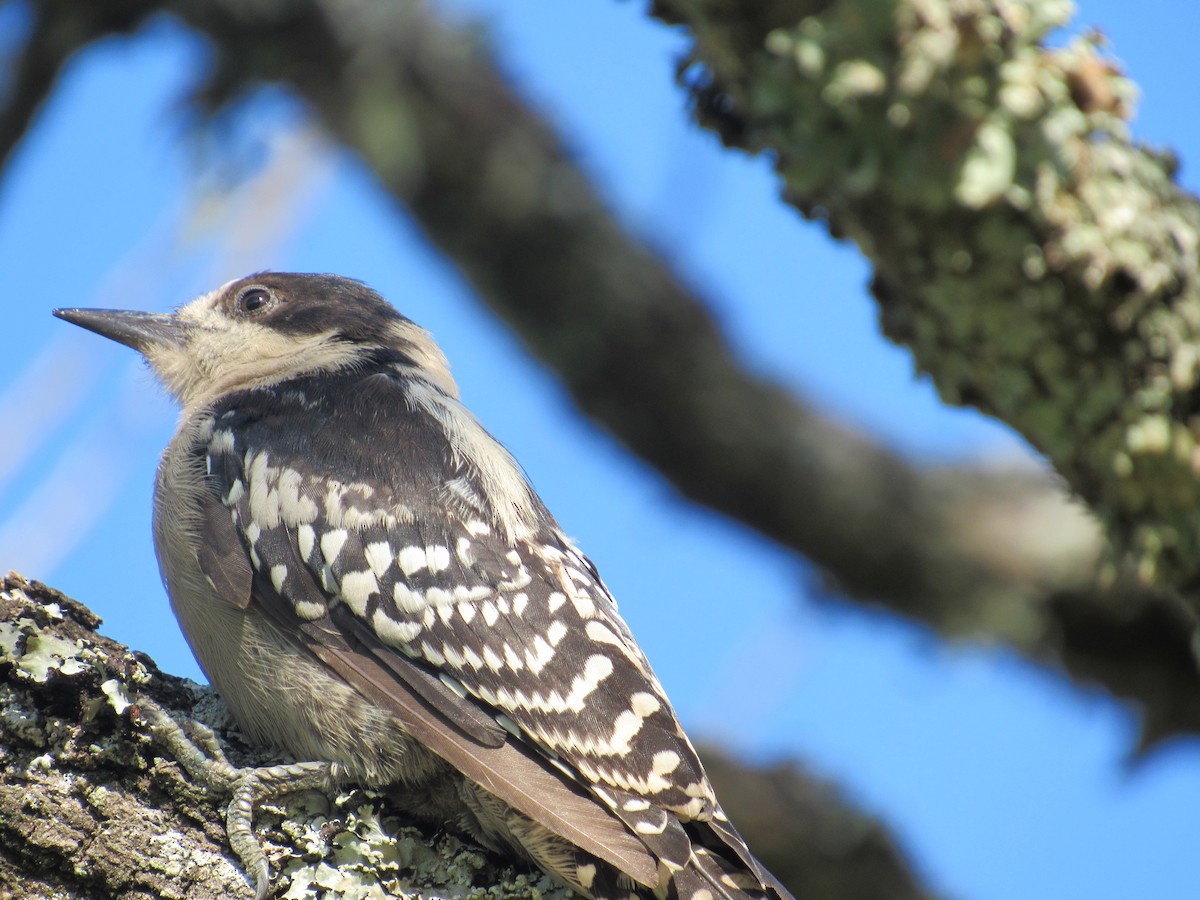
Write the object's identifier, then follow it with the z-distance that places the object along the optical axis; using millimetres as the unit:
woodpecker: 6320
